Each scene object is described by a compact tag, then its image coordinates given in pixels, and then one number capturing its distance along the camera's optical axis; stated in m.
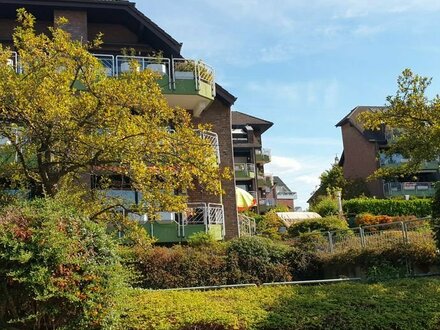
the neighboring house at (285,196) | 79.79
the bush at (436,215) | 13.45
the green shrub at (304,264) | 16.83
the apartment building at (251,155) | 54.75
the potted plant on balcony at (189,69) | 22.05
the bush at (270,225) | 30.04
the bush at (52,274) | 7.20
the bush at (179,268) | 15.00
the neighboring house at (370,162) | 52.41
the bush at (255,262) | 15.74
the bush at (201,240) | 17.77
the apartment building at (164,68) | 20.39
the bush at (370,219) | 33.07
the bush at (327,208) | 39.90
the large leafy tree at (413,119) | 14.76
